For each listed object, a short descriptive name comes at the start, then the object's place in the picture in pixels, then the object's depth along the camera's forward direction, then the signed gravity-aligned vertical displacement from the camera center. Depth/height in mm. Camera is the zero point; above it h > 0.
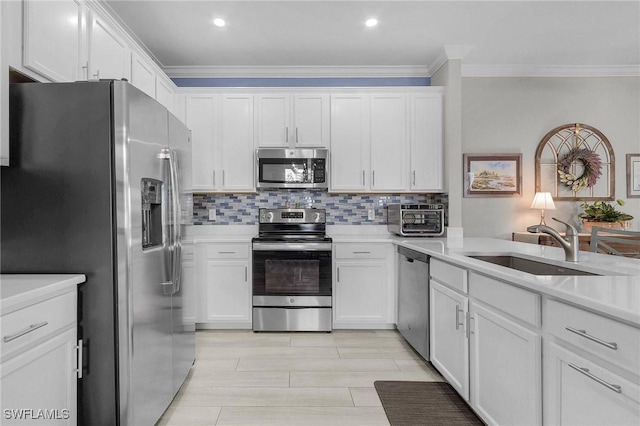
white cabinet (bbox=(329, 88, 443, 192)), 3709 +780
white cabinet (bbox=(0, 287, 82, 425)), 1154 -556
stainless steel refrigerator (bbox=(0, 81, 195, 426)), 1526 +14
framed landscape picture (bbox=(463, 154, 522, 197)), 4062 +436
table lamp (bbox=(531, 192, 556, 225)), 3803 +121
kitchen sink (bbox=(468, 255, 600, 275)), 1841 -319
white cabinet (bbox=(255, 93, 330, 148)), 3691 +1028
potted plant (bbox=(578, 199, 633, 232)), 3840 -49
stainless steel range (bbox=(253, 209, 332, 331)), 3373 -708
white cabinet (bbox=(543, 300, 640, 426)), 975 -500
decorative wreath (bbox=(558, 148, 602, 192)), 4023 +516
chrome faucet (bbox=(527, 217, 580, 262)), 1814 -156
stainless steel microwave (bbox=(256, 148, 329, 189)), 3602 +489
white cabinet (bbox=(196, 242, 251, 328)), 3451 -707
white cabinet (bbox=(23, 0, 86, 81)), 1647 +923
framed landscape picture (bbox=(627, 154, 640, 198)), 4117 +449
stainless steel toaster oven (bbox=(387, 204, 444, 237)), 3488 -60
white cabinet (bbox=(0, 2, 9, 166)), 1452 +463
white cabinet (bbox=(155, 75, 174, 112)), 3191 +1178
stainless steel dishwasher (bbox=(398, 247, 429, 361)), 2615 -720
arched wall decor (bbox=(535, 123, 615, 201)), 4059 +579
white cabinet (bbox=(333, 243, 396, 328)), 3463 -754
